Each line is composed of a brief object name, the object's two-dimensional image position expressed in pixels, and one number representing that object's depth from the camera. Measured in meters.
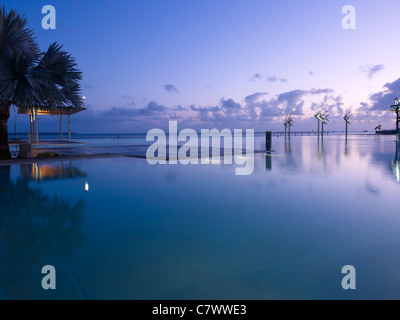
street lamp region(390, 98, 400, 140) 68.69
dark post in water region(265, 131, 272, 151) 24.74
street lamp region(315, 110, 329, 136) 72.75
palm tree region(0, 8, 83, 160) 13.50
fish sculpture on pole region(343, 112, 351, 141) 69.83
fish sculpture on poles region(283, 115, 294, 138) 87.81
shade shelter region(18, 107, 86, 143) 28.44
